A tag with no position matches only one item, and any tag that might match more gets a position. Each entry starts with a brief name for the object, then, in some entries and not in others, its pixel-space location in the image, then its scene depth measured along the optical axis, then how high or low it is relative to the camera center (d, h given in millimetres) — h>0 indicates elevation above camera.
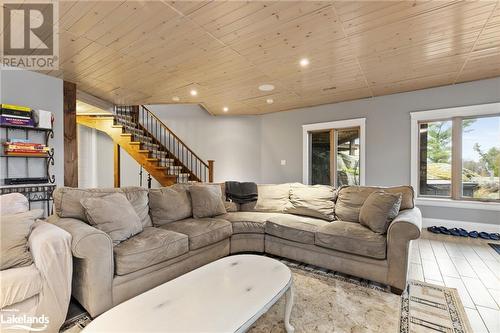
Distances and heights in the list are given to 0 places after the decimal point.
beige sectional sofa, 1753 -714
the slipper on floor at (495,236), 3557 -1062
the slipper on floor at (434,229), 3923 -1075
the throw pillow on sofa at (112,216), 2006 -454
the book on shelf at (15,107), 2781 +687
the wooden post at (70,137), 3578 +418
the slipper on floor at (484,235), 3596 -1061
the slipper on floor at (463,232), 3714 -1058
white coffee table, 1102 -747
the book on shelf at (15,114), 2779 +612
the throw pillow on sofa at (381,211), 2328 -462
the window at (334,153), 4851 +261
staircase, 5406 +503
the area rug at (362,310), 1677 -1144
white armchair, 1392 -749
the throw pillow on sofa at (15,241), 1462 -487
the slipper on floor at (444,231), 3837 -1066
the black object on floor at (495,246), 3165 -1116
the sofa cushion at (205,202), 3000 -477
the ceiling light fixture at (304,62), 2928 +1299
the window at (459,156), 3818 +164
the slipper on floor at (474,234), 3657 -1063
